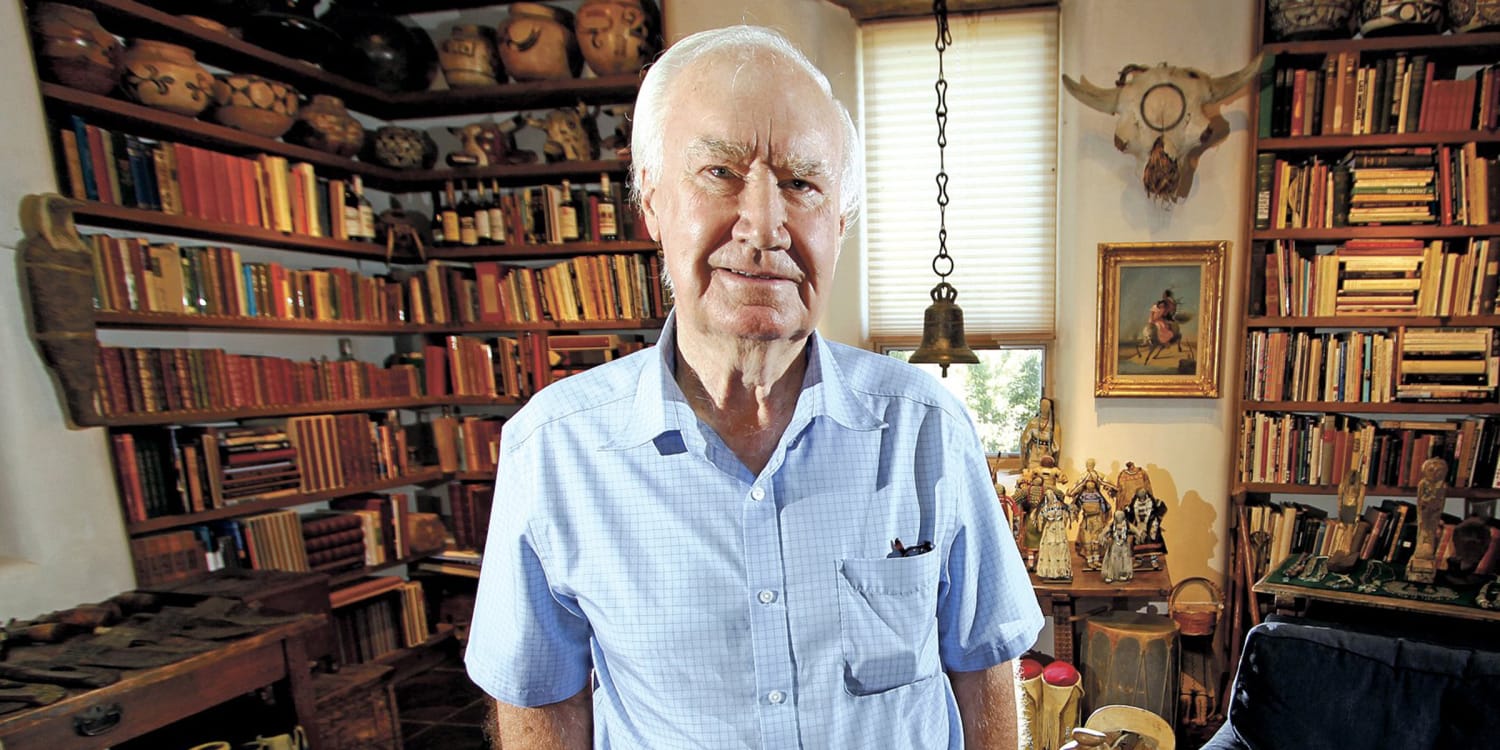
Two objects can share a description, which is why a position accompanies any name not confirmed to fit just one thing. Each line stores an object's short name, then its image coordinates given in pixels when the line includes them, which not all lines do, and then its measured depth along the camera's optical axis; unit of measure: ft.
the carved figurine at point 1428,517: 7.22
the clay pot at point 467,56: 9.54
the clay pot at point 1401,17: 7.52
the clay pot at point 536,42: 9.36
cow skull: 8.11
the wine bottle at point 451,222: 10.05
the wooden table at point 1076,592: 7.69
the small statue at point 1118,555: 7.81
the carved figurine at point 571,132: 9.66
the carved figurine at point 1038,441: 8.98
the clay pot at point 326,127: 8.89
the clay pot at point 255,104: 7.86
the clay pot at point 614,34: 9.21
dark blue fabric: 5.09
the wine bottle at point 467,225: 10.09
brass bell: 7.84
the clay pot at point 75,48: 6.44
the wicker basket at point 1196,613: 8.14
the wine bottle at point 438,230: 10.14
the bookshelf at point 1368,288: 7.77
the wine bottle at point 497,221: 10.06
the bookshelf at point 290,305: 7.04
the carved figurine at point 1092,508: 8.28
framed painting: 8.68
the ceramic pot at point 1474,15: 7.41
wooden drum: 7.58
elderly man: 2.49
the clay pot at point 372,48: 9.55
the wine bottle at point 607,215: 9.64
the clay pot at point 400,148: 9.91
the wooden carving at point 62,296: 6.28
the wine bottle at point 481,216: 10.05
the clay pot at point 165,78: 7.13
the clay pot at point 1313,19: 7.75
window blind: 9.77
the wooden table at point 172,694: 4.63
